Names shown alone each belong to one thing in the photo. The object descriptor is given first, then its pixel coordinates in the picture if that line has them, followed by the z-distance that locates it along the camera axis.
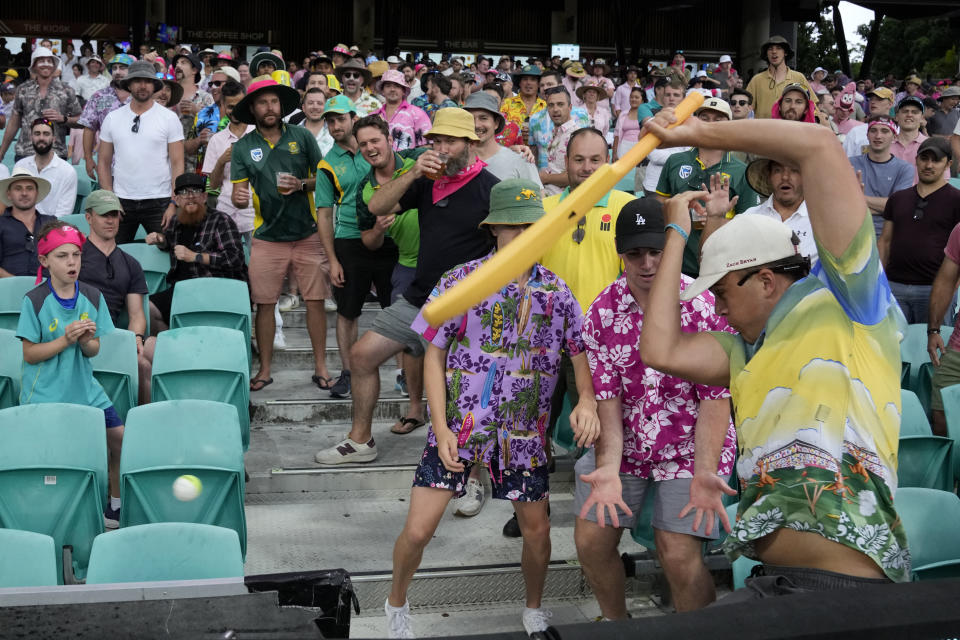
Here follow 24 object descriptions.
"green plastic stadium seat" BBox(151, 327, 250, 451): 5.88
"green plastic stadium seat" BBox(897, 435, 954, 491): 4.91
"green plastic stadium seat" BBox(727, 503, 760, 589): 3.53
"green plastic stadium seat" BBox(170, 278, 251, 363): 7.01
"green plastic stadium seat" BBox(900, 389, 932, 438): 5.02
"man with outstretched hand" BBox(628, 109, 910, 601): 2.35
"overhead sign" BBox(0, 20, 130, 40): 26.19
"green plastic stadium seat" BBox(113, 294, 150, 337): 6.87
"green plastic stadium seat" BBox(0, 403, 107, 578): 4.60
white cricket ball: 4.60
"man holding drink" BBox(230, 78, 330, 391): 7.16
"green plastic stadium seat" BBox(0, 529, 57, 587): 3.62
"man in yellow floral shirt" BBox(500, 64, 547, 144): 10.78
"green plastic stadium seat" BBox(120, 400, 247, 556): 4.60
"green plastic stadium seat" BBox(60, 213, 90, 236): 8.19
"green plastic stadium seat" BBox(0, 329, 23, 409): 5.82
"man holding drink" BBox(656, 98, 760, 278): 6.07
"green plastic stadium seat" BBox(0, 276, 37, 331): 6.74
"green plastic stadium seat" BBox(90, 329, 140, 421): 5.85
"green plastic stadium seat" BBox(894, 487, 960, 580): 3.81
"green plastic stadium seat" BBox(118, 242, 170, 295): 7.90
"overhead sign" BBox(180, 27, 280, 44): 27.41
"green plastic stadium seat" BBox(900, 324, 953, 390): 6.28
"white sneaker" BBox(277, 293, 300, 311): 8.51
